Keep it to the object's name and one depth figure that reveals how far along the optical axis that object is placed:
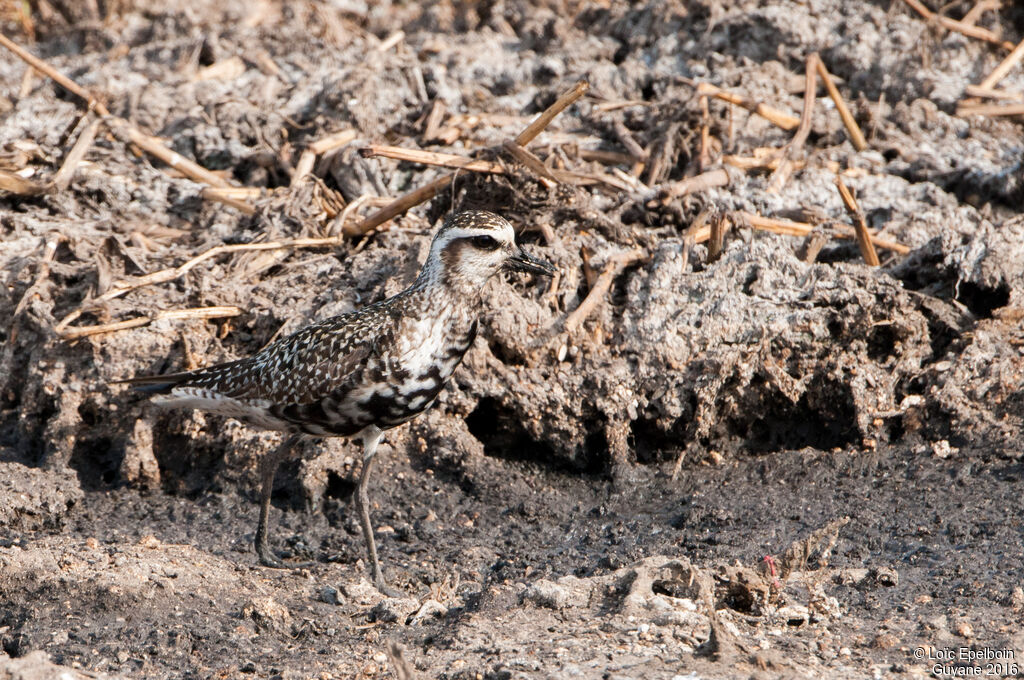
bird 9.86
